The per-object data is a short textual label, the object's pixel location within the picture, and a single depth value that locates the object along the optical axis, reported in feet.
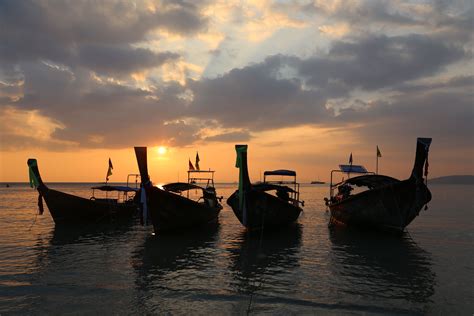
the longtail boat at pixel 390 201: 54.24
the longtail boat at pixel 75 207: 75.87
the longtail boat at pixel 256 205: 54.41
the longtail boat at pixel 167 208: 53.52
